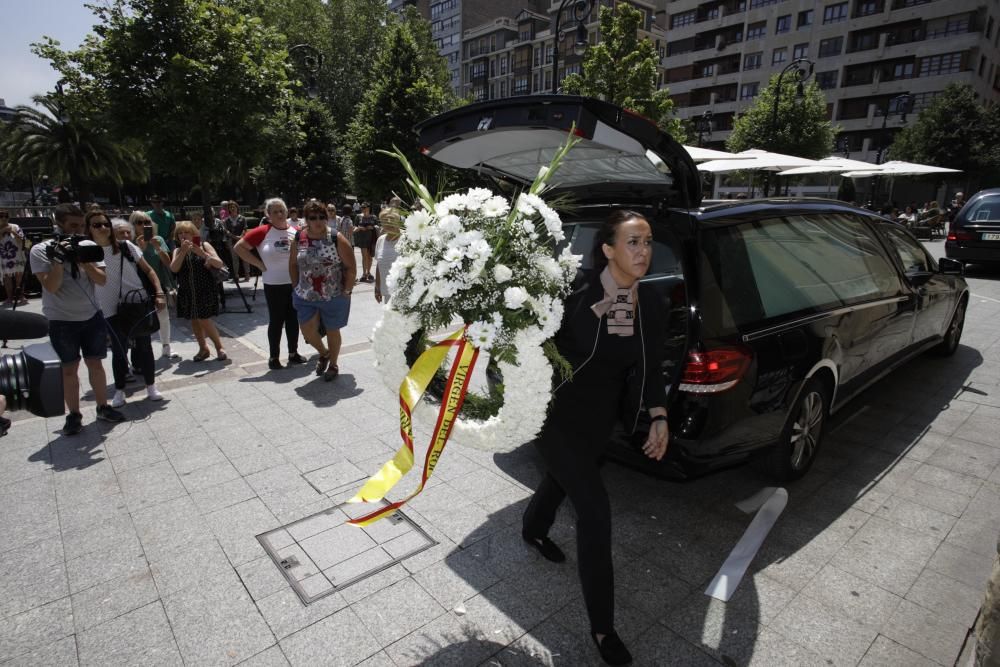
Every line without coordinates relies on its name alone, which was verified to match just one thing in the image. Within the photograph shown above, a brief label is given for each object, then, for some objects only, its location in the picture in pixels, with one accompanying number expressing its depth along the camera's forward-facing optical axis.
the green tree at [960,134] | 35.97
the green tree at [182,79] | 10.26
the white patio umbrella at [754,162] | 13.46
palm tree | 32.66
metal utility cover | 2.88
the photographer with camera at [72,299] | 4.29
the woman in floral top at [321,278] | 5.93
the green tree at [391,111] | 24.55
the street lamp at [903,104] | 27.30
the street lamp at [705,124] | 23.72
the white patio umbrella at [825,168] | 16.69
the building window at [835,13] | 48.53
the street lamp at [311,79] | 15.65
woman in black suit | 2.33
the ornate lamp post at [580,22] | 12.26
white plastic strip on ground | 2.82
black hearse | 2.97
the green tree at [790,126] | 32.72
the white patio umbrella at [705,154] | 13.73
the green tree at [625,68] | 20.84
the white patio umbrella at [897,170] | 19.88
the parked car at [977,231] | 12.70
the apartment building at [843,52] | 43.78
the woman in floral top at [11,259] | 9.75
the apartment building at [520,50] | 63.09
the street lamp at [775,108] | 22.05
